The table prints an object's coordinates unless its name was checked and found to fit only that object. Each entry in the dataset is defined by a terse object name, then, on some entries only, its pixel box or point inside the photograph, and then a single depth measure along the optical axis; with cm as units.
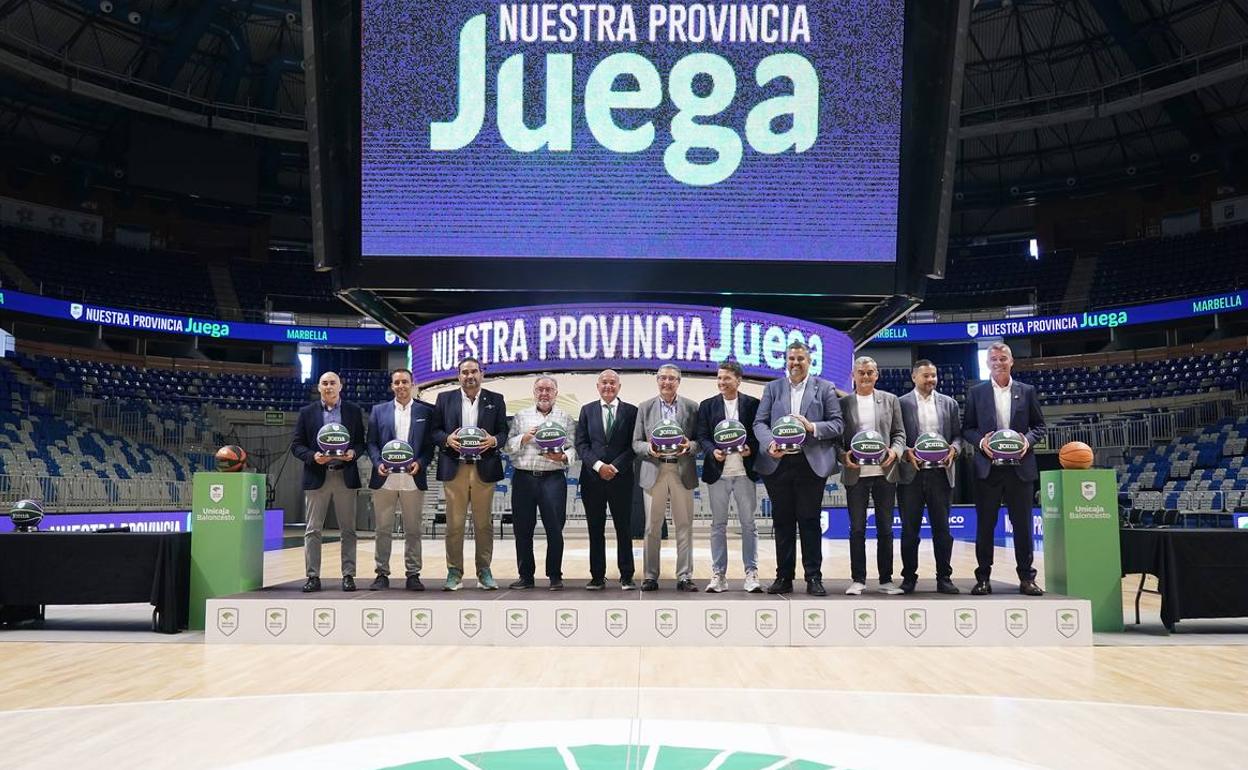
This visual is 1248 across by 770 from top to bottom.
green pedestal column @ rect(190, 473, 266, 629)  806
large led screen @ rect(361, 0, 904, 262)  1198
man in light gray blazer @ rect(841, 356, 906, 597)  775
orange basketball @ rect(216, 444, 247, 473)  822
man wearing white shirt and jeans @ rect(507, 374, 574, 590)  805
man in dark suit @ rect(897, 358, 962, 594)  776
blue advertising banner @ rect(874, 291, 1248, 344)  2970
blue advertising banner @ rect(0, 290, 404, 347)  2900
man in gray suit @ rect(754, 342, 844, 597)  768
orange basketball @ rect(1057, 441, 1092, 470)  794
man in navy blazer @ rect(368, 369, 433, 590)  802
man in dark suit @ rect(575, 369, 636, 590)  804
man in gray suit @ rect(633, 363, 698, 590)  795
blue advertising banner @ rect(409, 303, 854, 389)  1416
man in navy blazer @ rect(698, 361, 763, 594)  784
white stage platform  733
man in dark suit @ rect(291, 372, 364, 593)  800
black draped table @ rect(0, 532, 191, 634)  784
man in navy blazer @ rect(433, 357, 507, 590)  805
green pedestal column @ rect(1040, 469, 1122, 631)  782
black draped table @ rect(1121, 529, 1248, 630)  760
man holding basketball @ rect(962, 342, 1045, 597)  775
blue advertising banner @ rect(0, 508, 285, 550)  1500
